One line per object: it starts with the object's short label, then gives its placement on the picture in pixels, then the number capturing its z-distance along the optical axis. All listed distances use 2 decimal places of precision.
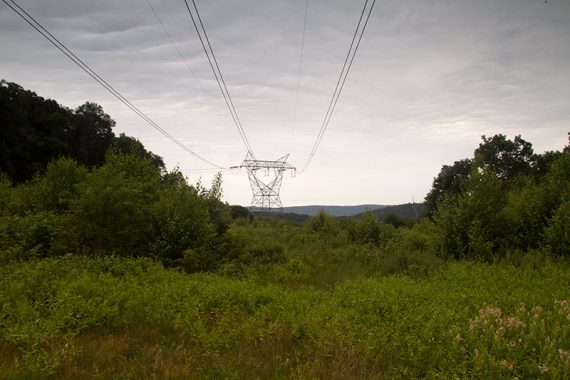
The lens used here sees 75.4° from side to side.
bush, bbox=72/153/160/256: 12.75
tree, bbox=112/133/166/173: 56.78
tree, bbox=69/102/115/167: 49.09
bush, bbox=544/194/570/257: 13.83
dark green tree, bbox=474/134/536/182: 45.72
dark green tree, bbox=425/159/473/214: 49.00
